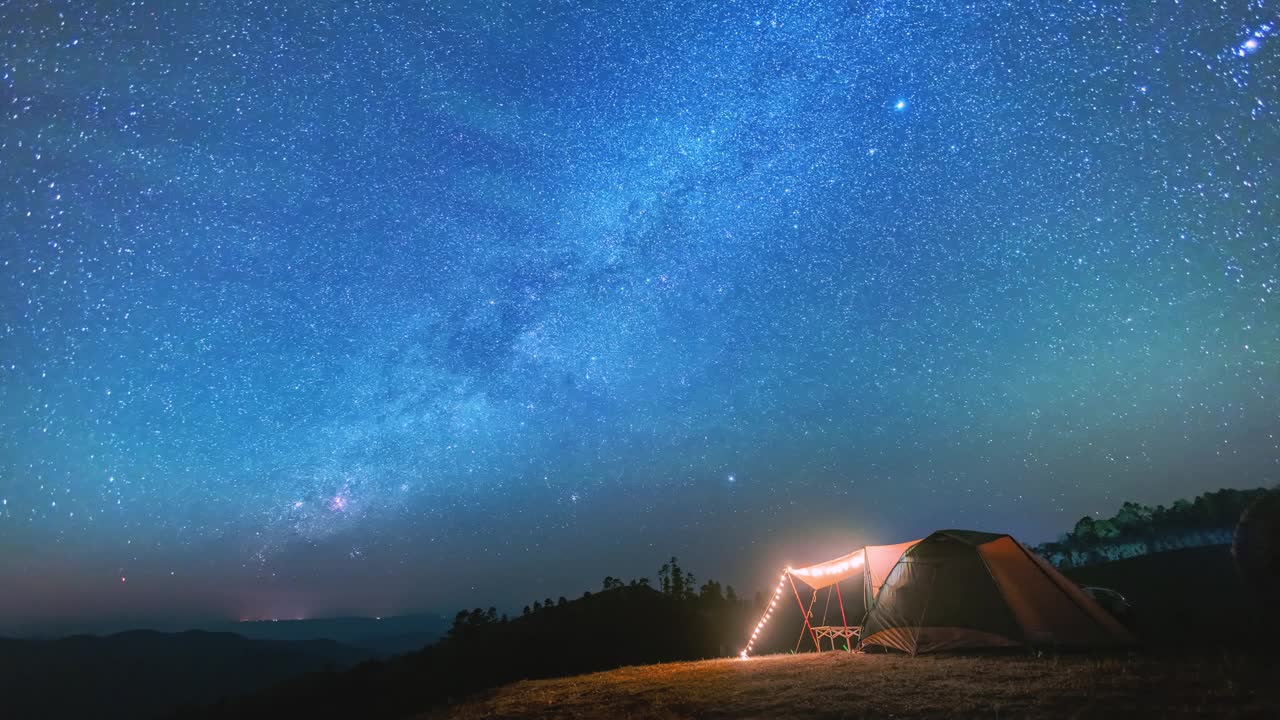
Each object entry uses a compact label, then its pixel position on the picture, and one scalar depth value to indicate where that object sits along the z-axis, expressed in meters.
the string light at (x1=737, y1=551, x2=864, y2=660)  17.86
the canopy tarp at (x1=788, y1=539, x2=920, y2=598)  16.77
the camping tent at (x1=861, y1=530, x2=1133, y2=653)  12.06
